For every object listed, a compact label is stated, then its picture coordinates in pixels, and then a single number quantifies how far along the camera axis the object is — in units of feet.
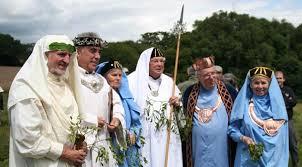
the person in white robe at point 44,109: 13.33
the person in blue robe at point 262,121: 18.37
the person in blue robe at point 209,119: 19.77
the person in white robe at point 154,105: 20.10
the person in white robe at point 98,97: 17.11
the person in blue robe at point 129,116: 19.04
